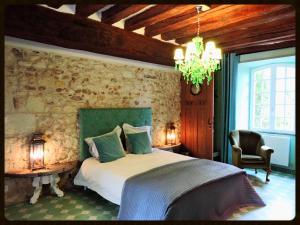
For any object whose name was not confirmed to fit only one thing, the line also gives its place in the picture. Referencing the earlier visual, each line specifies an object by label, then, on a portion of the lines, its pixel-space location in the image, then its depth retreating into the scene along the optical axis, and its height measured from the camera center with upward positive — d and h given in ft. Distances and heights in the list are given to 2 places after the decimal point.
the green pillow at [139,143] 10.66 -1.75
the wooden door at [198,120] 13.05 -0.75
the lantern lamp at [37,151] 8.00 -1.68
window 12.23 +0.66
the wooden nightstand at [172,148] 13.10 -2.46
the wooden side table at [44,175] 7.43 -2.53
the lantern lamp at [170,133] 14.02 -1.61
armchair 11.42 -2.36
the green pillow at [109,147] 9.36 -1.77
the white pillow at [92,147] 9.76 -1.81
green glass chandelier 7.79 +1.86
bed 6.32 -2.55
